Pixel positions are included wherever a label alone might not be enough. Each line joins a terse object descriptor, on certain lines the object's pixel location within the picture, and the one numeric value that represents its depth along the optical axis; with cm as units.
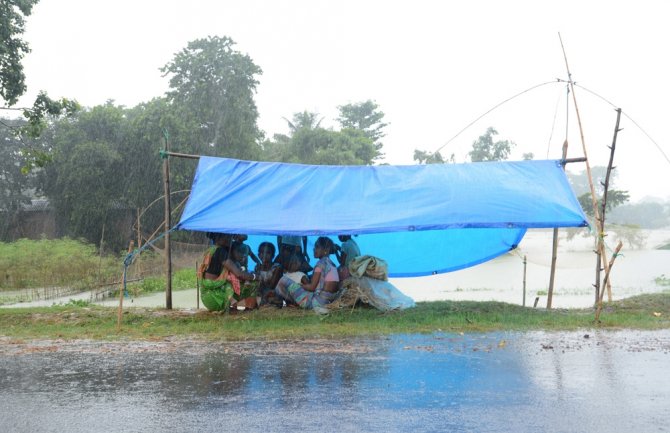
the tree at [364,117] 3831
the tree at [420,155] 3353
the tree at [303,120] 3909
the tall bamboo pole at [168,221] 939
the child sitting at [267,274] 934
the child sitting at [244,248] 925
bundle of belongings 886
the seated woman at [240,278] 890
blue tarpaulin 825
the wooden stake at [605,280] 752
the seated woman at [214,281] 885
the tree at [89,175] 2442
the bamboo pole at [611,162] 903
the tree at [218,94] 2694
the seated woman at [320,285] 895
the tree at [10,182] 2553
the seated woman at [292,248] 945
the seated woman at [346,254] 922
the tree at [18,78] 1121
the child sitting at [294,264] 940
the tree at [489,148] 3367
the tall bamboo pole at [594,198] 833
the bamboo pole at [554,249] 938
